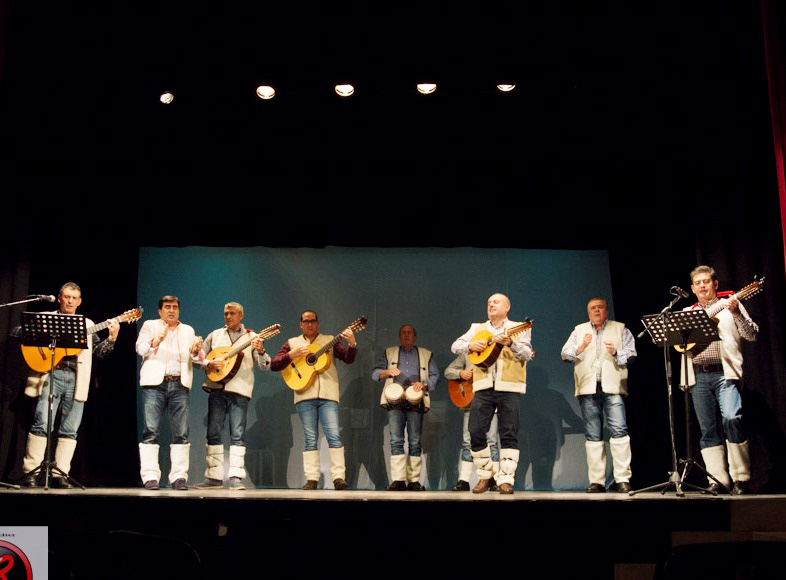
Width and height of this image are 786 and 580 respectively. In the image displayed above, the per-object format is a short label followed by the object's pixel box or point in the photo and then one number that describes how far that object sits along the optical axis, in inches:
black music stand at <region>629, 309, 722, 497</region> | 233.8
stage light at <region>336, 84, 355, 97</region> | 275.3
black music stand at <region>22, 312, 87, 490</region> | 249.4
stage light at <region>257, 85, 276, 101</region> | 276.1
